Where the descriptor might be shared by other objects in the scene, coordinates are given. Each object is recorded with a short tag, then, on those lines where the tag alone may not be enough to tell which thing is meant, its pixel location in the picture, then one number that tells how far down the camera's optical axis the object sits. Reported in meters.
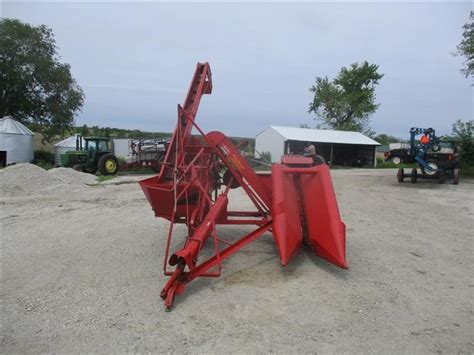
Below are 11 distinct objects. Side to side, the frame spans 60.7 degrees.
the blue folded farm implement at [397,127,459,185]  15.99
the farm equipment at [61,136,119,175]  20.03
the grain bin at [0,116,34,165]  24.41
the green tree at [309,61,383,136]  47.81
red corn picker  4.49
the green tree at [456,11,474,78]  19.61
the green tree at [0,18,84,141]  28.06
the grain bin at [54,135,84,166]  28.21
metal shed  32.56
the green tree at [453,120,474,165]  20.89
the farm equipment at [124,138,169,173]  21.22
